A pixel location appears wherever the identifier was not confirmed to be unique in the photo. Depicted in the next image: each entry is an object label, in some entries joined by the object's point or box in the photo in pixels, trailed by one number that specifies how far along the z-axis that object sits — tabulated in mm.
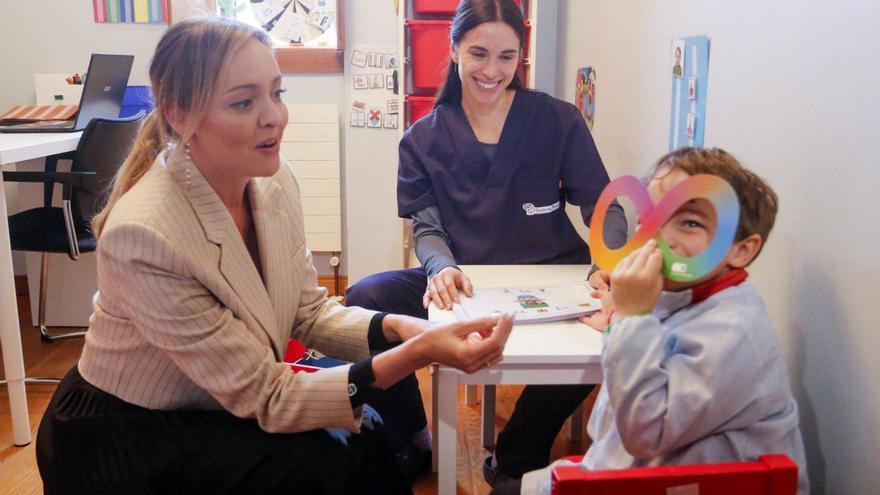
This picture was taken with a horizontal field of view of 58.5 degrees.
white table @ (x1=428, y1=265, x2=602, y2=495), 1208
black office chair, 2520
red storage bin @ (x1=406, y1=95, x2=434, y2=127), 2984
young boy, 915
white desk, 2053
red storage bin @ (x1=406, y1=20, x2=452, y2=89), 2932
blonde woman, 1161
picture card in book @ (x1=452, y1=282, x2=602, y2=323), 1367
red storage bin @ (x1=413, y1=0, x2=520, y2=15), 2943
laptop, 2846
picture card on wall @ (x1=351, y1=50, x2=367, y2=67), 3336
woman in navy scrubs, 1883
